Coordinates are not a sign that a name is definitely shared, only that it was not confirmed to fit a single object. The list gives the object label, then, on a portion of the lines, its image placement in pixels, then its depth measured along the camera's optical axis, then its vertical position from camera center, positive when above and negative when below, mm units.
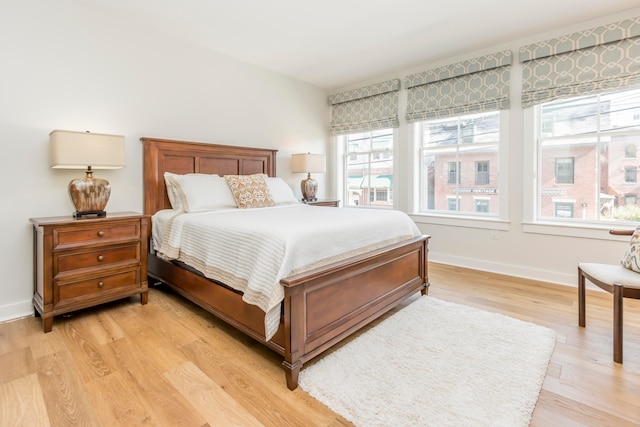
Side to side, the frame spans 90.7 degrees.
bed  1662 -548
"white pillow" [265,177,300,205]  3604 +210
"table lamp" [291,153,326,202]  4402 +600
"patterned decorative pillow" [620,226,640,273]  1970 -284
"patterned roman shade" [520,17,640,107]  2832 +1424
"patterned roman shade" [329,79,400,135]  4430 +1529
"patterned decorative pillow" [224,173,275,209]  3219 +192
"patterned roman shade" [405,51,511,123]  3510 +1471
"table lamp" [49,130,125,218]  2368 +390
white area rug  1433 -888
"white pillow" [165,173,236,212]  2945 +167
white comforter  1709 -203
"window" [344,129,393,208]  4738 +654
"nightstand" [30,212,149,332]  2240 -401
